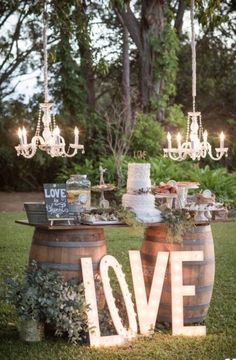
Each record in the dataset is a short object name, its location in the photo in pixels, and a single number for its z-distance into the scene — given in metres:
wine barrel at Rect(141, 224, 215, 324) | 5.06
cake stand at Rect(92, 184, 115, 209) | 5.09
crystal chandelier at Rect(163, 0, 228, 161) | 6.40
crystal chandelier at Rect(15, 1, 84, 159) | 6.25
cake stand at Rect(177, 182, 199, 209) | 5.17
